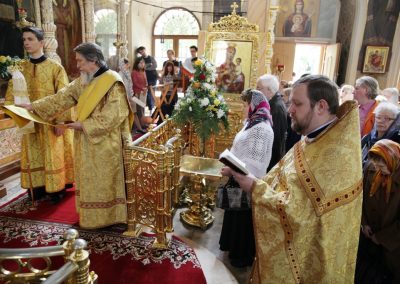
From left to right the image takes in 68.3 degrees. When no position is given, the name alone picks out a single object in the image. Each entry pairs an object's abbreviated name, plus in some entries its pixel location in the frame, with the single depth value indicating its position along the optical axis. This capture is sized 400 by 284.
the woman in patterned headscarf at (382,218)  2.16
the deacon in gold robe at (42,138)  3.52
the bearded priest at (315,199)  1.46
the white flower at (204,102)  3.70
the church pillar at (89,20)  8.34
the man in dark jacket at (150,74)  9.27
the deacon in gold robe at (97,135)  2.88
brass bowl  3.24
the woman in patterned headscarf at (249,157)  2.43
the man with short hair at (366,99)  3.68
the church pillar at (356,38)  9.69
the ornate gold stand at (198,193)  3.46
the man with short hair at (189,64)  7.30
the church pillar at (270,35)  6.23
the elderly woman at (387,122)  2.80
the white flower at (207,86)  3.77
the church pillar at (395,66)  9.69
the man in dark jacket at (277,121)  3.21
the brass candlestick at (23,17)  4.09
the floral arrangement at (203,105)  3.74
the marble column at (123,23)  10.96
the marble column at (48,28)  6.22
